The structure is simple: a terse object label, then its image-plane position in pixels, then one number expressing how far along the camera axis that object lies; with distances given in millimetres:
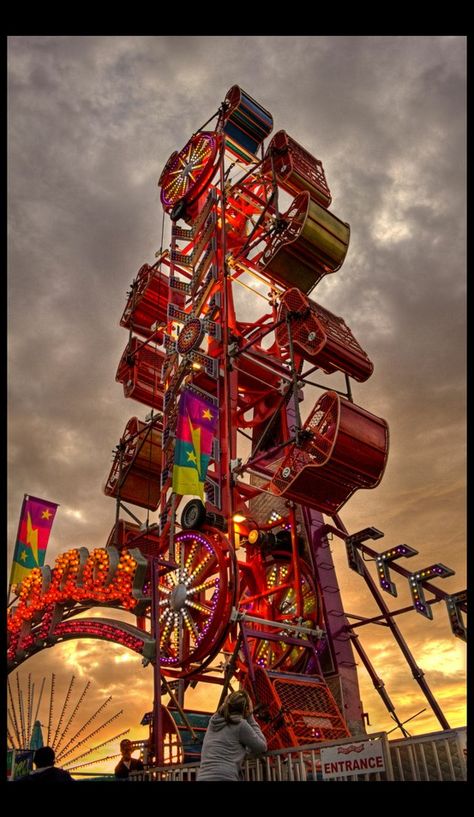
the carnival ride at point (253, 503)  18062
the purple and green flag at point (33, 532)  21438
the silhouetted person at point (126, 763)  14477
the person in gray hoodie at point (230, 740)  6637
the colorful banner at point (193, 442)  18406
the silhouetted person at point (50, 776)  5379
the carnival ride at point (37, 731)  21000
